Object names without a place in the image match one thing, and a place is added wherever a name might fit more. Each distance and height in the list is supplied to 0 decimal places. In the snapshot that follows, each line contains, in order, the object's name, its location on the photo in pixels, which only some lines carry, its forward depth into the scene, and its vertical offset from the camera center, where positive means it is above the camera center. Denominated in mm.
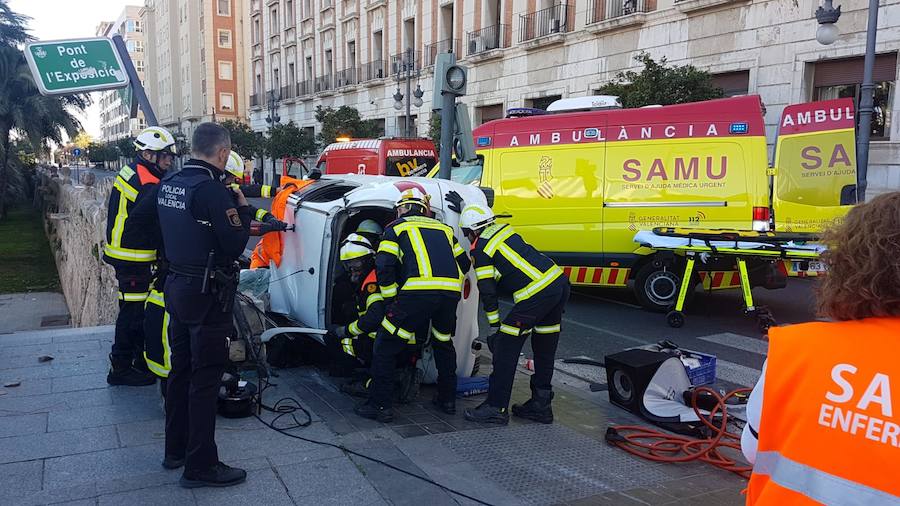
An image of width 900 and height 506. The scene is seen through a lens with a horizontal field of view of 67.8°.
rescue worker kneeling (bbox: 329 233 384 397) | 4973 -950
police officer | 3586 -541
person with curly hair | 1458 -450
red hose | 4309 -1753
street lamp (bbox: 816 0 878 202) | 11070 +1863
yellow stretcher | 7422 -694
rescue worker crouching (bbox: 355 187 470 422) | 4684 -722
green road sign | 5137 +896
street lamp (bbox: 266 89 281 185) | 38594 +3911
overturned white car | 5363 -473
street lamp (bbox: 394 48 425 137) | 25641 +4635
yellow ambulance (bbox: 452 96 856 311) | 8703 +85
